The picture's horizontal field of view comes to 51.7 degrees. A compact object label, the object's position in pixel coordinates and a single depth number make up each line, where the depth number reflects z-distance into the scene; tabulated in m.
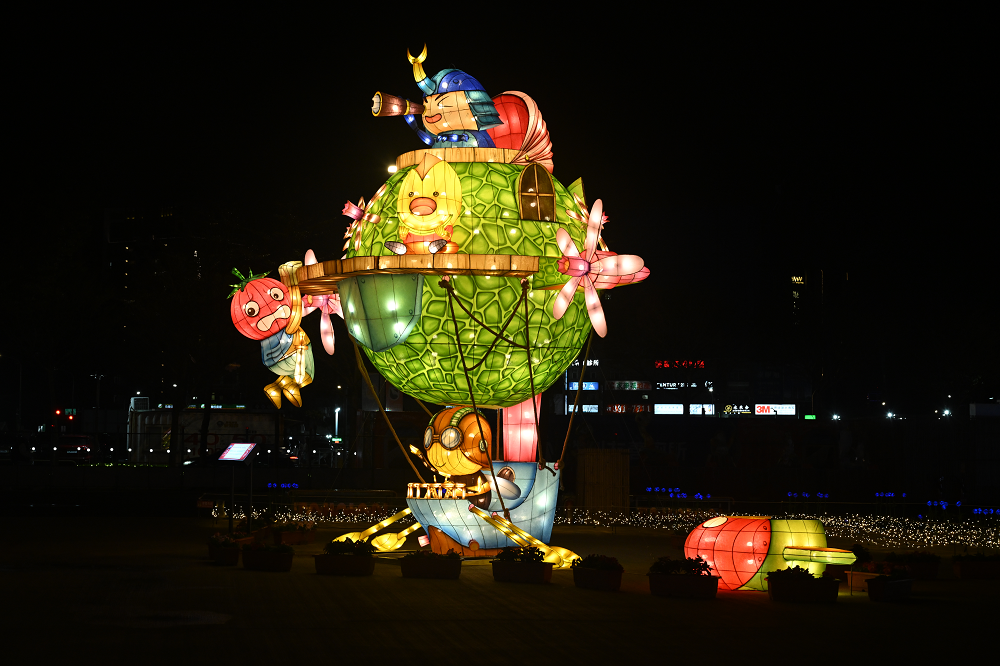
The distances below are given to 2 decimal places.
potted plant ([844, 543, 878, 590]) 15.92
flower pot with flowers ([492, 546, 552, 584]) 15.94
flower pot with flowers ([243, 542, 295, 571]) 16.92
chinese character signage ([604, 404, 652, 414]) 92.76
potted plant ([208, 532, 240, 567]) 17.77
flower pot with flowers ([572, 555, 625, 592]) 15.34
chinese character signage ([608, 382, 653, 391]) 100.11
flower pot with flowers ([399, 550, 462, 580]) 16.12
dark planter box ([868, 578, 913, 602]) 14.98
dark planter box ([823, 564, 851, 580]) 14.85
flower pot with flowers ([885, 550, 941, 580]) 17.42
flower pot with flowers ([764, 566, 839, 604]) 14.51
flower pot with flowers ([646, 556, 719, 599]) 14.77
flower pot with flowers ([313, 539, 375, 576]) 16.42
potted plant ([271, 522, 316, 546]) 21.48
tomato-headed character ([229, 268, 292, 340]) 19.39
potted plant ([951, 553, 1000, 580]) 17.80
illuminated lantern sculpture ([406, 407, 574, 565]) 18.30
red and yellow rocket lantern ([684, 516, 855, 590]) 15.64
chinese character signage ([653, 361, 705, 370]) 74.16
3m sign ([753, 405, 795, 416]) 97.75
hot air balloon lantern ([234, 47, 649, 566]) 17.34
